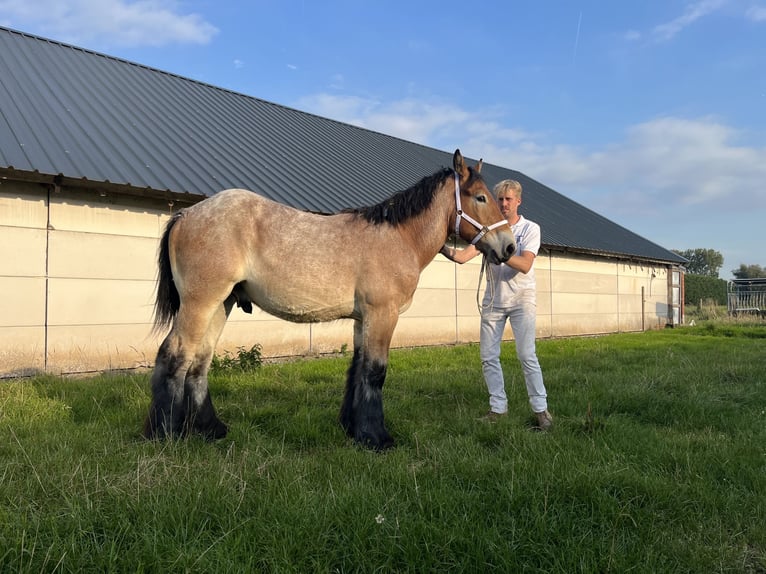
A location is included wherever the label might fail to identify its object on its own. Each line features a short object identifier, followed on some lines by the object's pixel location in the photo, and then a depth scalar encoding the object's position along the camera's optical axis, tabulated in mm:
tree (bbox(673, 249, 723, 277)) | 75750
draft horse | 3723
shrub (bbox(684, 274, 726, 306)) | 33969
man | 4371
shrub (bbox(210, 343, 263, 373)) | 6707
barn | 6793
